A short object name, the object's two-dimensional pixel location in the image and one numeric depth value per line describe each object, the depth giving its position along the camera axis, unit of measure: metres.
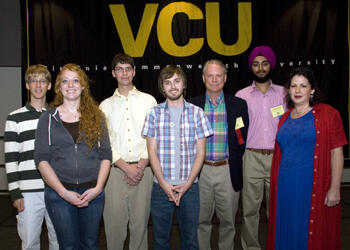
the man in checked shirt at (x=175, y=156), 2.36
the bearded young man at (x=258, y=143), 3.00
